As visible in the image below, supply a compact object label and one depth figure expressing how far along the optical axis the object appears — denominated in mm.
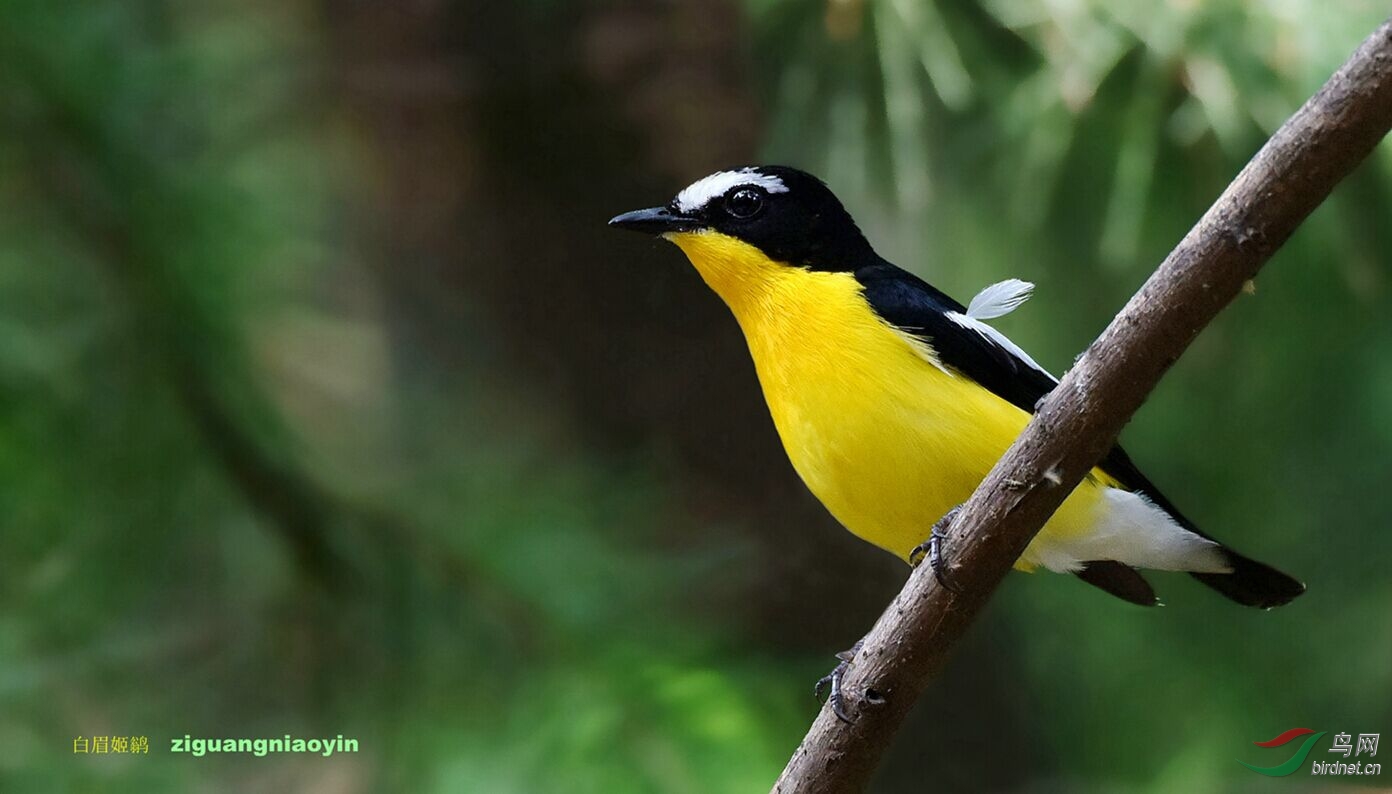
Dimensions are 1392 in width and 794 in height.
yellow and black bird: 2788
